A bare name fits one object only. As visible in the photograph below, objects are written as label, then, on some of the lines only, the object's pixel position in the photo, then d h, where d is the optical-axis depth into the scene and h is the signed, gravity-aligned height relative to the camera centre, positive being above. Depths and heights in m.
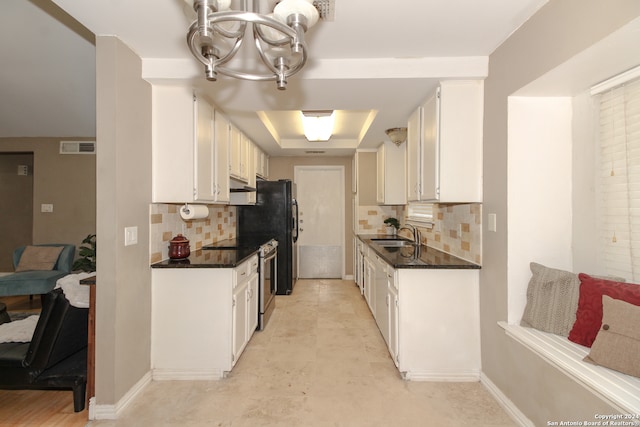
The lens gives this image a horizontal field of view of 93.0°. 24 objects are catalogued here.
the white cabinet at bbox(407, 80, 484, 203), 2.19 +0.53
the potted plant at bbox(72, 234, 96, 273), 2.81 -0.47
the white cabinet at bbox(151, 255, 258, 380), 2.27 -0.82
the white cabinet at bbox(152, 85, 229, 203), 2.29 +0.52
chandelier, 0.88 +0.59
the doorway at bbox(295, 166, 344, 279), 5.54 -0.12
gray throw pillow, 1.62 -0.48
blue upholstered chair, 3.61 -0.82
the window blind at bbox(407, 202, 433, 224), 3.41 +0.01
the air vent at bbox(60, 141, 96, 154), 4.67 +1.03
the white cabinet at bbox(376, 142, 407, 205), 4.09 +0.55
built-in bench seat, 1.15 -0.69
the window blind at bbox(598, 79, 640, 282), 1.49 +0.18
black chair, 1.83 -0.89
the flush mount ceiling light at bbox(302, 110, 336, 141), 3.24 +1.09
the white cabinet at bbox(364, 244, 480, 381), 2.23 -0.82
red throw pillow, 1.37 -0.42
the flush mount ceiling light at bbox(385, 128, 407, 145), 3.35 +0.88
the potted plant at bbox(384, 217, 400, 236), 4.48 -0.17
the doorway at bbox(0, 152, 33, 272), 5.23 +0.17
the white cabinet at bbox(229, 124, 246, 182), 3.18 +0.66
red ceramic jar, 2.48 -0.28
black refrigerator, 4.46 -0.08
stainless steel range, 3.19 -0.76
